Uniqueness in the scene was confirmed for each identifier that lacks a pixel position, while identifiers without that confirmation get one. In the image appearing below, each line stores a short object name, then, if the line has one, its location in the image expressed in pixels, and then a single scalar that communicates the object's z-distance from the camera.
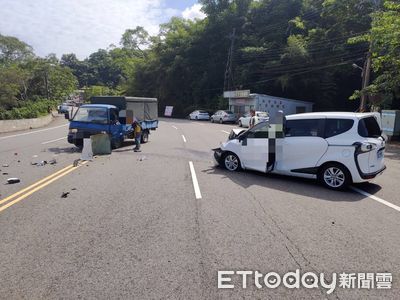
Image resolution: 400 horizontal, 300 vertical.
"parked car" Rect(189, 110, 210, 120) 49.91
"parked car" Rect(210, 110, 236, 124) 42.53
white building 43.12
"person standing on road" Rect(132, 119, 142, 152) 16.16
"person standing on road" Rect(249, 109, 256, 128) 15.08
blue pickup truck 15.61
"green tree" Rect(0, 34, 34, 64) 73.30
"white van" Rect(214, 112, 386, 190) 8.28
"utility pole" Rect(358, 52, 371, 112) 25.09
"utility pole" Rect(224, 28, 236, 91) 52.06
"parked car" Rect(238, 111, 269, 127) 31.09
